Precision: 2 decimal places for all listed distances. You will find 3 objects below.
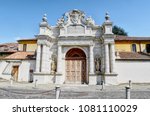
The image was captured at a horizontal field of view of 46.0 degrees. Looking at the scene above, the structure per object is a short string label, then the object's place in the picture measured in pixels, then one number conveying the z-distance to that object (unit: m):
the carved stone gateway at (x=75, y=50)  21.61
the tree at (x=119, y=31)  47.73
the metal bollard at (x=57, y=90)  9.66
